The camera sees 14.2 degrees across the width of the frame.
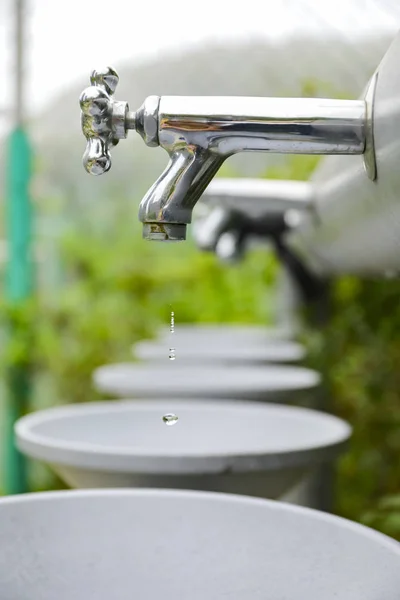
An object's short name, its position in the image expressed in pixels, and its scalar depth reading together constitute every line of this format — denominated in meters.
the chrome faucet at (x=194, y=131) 0.70
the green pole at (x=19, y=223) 3.86
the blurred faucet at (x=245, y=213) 1.18
